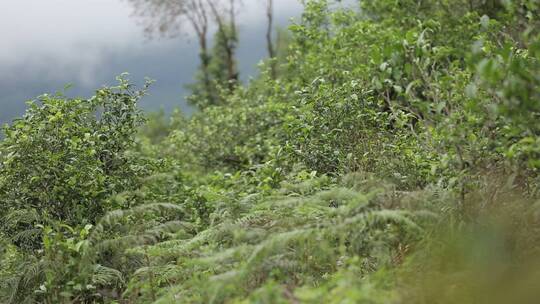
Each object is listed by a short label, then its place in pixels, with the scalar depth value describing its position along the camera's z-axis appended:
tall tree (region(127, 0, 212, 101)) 38.06
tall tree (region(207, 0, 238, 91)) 38.00
